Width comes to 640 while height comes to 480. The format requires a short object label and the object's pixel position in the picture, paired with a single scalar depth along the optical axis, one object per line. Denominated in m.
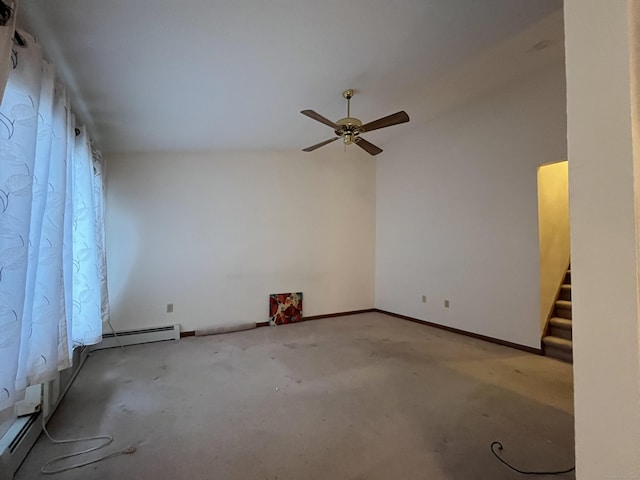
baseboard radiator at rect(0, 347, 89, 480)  1.42
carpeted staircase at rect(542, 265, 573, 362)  2.94
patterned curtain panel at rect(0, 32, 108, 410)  1.14
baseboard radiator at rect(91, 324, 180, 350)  3.40
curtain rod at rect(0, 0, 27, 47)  1.04
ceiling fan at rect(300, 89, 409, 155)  2.61
